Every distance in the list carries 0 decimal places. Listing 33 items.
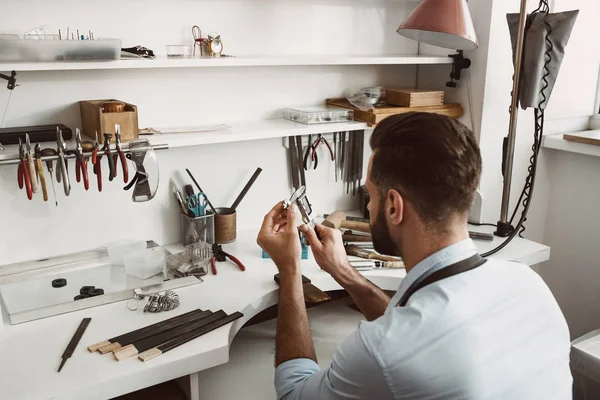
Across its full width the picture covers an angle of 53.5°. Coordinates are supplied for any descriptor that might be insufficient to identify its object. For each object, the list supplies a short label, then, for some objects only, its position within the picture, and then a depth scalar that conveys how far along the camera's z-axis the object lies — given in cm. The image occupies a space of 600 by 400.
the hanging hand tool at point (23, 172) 175
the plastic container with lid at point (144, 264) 201
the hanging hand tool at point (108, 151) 184
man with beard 105
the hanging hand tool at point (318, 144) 253
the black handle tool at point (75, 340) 149
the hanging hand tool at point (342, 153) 262
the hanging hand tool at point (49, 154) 179
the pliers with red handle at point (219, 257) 206
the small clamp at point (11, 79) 177
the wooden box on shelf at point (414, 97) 248
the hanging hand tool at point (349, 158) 265
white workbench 141
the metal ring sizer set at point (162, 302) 175
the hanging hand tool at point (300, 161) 250
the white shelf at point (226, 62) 174
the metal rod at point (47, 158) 175
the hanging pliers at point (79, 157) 180
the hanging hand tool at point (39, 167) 177
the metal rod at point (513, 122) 225
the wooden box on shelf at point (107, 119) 187
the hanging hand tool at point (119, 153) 186
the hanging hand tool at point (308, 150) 254
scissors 222
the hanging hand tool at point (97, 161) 182
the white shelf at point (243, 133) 198
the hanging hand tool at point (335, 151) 260
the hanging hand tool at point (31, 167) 175
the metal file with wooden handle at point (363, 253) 216
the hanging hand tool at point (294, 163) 250
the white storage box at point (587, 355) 188
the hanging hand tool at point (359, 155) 266
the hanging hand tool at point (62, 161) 177
